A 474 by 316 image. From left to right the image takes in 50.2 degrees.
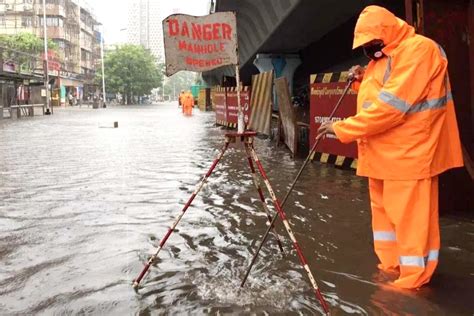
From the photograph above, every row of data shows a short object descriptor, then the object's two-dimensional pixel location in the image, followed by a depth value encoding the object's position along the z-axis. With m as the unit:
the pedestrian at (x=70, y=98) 68.06
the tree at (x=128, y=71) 76.25
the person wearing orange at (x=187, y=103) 33.84
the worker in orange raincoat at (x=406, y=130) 3.19
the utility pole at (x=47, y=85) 34.62
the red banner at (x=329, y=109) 8.52
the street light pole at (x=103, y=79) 69.13
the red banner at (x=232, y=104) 15.47
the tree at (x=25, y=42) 54.84
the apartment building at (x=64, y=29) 70.00
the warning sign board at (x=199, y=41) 3.79
